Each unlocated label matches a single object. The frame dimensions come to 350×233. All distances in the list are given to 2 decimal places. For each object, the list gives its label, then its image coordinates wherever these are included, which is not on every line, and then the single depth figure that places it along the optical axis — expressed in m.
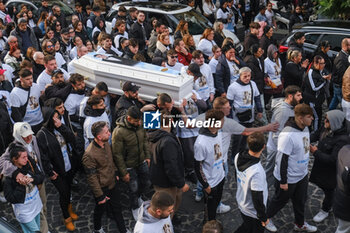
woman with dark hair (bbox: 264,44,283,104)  8.12
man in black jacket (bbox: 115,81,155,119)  6.27
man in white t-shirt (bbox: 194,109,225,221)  5.14
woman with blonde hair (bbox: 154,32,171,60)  8.63
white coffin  6.80
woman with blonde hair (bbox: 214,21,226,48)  9.95
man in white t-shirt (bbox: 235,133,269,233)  4.56
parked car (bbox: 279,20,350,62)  9.31
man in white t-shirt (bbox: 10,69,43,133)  6.51
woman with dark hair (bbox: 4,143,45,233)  4.77
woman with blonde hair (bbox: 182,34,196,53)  8.79
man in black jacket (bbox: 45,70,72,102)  6.66
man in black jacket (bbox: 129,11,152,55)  10.40
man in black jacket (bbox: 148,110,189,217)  5.00
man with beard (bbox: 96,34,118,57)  8.52
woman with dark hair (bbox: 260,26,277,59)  9.68
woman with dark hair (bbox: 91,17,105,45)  11.34
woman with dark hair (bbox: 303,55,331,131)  7.55
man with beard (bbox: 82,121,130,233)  5.07
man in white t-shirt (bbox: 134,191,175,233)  4.00
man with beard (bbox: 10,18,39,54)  9.97
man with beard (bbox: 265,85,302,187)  5.91
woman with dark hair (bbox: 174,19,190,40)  9.76
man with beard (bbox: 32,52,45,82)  7.56
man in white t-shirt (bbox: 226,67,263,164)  6.74
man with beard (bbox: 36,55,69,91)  7.07
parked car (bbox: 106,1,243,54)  11.34
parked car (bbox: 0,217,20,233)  4.44
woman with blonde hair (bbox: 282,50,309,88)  7.96
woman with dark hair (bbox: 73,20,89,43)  10.45
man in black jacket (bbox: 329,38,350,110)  8.16
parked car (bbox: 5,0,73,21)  14.04
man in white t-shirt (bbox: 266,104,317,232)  5.10
